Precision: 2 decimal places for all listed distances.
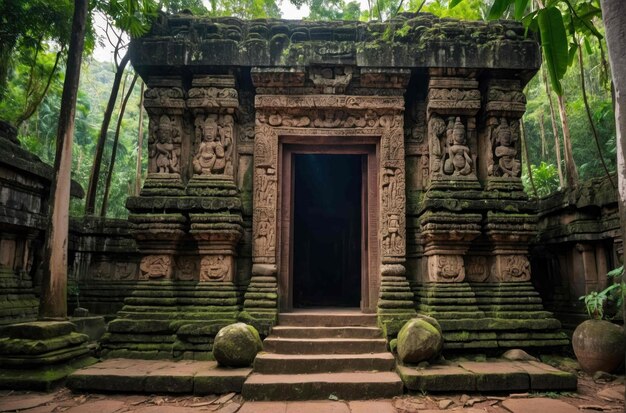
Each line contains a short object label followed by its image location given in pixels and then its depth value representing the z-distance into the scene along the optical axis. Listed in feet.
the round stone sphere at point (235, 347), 16.25
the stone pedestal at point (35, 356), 15.38
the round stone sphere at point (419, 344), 16.17
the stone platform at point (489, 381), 15.23
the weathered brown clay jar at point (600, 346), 16.70
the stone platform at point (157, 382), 15.28
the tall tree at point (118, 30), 19.11
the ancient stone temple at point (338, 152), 19.27
